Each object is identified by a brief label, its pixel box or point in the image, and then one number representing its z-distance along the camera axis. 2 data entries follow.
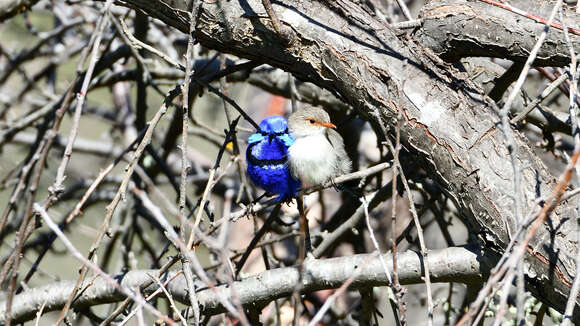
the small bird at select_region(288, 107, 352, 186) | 7.18
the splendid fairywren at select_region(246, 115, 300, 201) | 7.36
